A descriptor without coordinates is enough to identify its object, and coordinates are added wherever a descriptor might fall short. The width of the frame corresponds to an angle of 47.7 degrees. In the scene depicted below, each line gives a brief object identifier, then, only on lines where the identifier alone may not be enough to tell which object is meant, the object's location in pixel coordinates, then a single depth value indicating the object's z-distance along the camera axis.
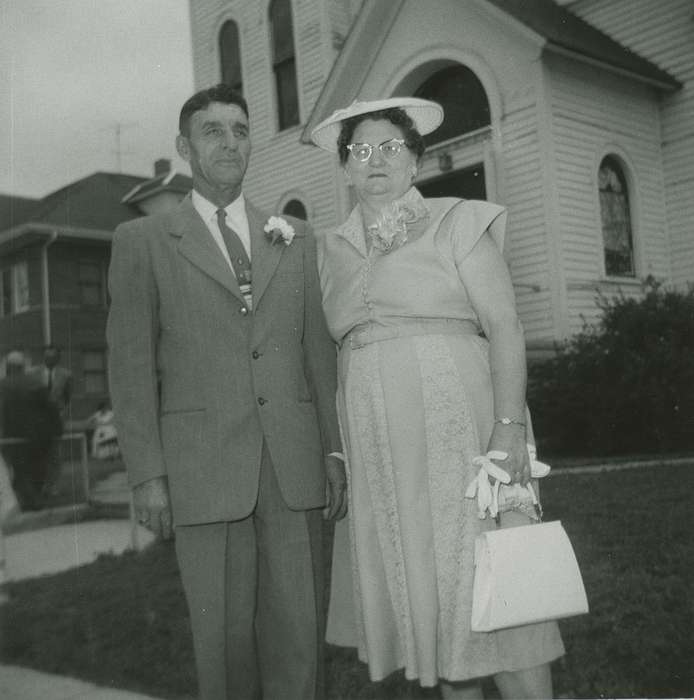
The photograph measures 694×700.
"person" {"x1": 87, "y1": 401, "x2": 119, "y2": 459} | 4.51
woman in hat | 2.04
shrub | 3.99
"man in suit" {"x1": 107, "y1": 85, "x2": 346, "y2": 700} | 2.17
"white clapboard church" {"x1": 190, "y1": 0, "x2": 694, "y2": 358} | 4.21
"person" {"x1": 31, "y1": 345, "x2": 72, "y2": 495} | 3.81
